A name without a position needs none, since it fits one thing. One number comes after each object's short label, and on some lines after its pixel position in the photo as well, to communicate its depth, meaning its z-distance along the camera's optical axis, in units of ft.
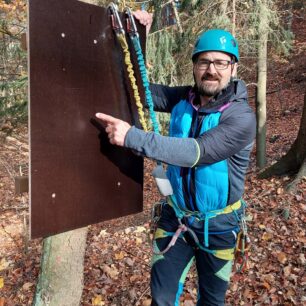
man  7.63
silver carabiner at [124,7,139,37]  8.75
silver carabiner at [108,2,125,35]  8.45
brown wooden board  7.25
